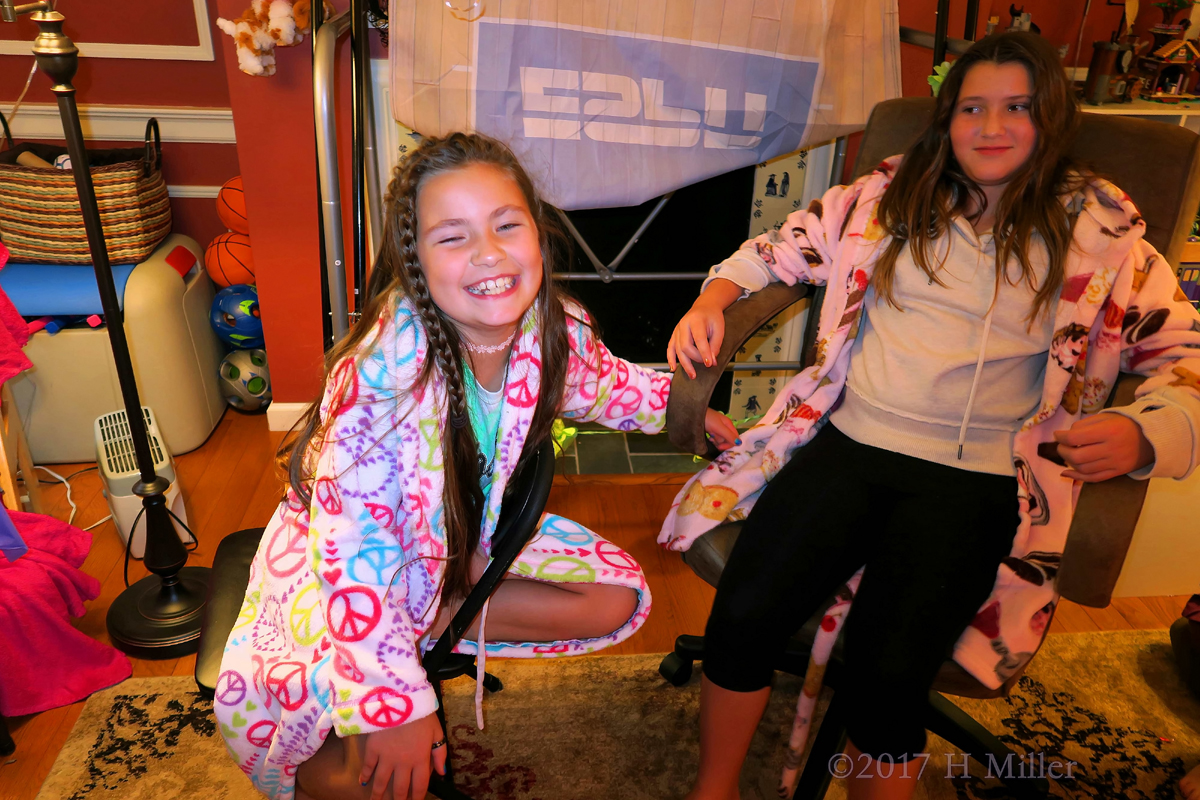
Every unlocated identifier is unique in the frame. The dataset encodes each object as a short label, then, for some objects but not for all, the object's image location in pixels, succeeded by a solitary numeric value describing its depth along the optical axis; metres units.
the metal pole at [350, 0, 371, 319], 1.35
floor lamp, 1.32
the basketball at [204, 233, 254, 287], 2.35
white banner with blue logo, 1.54
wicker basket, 2.00
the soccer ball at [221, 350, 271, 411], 2.37
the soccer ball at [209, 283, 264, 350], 2.29
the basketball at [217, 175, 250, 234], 2.29
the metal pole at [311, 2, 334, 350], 1.34
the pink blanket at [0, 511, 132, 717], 1.38
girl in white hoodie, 1.03
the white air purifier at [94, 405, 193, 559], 1.76
